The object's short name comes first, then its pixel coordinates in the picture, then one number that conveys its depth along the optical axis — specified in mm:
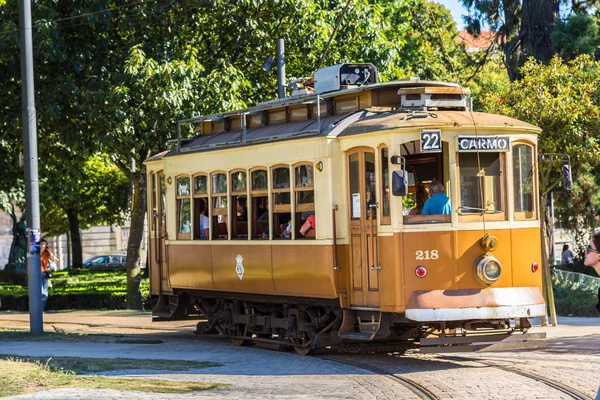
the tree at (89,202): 43156
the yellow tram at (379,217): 14352
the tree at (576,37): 28578
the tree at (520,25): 29953
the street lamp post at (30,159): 19578
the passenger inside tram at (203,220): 18669
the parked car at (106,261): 59031
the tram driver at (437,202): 14500
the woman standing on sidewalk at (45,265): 24047
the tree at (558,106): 19969
